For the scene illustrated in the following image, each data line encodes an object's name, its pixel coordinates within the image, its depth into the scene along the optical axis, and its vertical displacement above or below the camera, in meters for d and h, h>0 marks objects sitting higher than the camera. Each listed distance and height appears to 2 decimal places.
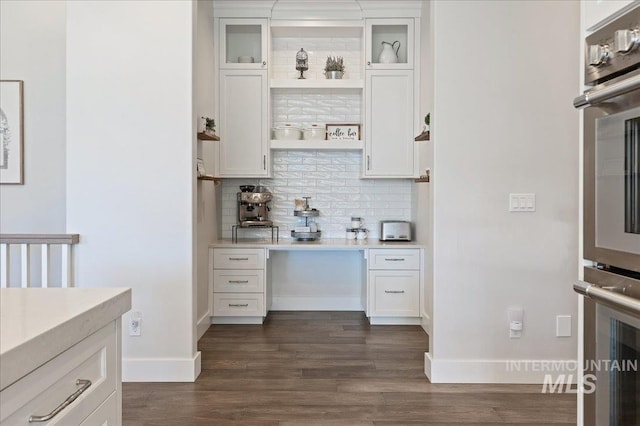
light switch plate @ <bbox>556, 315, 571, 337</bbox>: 2.96 -0.73
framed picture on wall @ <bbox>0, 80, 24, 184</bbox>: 3.65 +0.72
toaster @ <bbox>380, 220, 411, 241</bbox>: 4.55 -0.20
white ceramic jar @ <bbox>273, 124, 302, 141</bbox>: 4.65 +0.79
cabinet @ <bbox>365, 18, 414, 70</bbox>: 4.50 +1.70
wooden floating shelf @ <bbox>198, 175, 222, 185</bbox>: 3.85 +0.29
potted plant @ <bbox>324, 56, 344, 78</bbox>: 4.65 +1.44
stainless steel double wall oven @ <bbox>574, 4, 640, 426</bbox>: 1.26 -0.03
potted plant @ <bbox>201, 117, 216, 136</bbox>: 3.86 +0.73
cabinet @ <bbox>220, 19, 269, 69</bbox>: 4.50 +1.71
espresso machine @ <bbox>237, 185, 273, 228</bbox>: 4.54 +0.05
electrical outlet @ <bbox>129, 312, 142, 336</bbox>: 2.98 -0.74
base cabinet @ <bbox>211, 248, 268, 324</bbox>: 4.31 -0.67
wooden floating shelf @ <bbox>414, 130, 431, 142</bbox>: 3.34 +0.56
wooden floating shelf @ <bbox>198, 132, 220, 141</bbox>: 3.68 +0.61
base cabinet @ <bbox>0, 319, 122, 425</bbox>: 0.79 -0.36
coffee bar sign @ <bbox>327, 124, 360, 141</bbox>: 4.76 +0.82
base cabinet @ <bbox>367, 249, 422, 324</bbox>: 4.29 -0.65
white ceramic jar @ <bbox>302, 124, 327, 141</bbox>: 4.69 +0.80
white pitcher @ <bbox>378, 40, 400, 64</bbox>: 4.55 +1.55
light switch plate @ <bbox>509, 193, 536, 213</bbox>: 2.95 +0.06
